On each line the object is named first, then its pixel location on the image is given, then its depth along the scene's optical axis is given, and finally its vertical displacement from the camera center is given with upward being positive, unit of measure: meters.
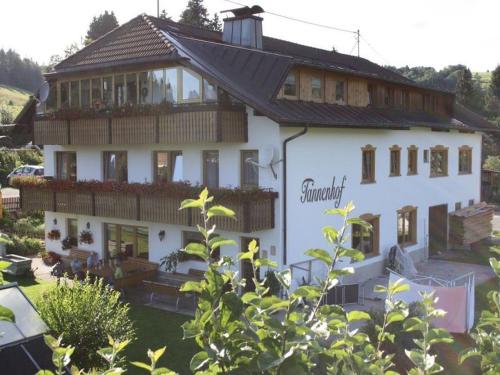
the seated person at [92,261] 21.61 -3.53
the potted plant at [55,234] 24.48 -2.80
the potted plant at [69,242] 24.11 -3.10
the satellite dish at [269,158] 17.30 +0.25
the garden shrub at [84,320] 11.54 -3.10
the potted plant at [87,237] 23.05 -2.78
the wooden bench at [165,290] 17.86 -3.83
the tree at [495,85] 79.19 +11.00
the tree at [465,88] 73.12 +9.94
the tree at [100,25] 78.29 +19.25
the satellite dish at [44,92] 23.45 +3.06
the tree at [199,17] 55.34 +14.31
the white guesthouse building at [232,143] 17.69 +0.82
